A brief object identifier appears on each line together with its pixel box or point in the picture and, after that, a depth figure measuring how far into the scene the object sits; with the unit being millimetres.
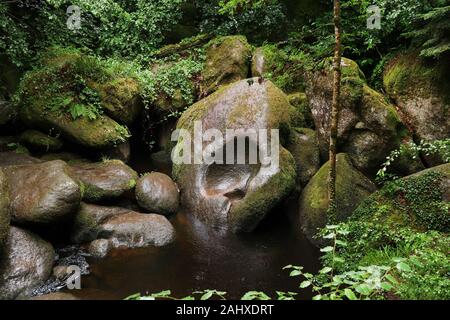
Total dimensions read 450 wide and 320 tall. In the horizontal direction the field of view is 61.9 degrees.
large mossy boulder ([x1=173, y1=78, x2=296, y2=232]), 8555
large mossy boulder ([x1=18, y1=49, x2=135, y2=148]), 10023
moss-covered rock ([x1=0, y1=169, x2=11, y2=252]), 6137
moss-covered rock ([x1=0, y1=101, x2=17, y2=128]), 9750
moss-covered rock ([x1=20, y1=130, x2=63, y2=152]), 10016
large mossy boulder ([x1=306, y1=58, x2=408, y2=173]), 8633
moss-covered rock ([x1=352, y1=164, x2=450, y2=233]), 6645
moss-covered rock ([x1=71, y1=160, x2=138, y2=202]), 8539
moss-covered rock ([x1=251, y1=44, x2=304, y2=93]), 11633
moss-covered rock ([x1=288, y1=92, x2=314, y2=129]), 10492
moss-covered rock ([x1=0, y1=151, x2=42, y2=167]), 8968
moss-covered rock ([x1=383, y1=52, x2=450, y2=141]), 8664
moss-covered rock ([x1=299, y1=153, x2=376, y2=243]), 8188
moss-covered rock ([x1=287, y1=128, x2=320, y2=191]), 9766
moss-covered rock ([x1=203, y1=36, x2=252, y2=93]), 12508
